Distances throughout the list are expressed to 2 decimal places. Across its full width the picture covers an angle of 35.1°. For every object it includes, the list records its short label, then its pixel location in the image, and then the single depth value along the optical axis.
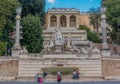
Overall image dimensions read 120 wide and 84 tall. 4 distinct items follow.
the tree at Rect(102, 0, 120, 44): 29.44
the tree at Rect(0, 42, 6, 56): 24.41
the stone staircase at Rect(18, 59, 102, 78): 21.42
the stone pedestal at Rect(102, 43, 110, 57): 23.89
